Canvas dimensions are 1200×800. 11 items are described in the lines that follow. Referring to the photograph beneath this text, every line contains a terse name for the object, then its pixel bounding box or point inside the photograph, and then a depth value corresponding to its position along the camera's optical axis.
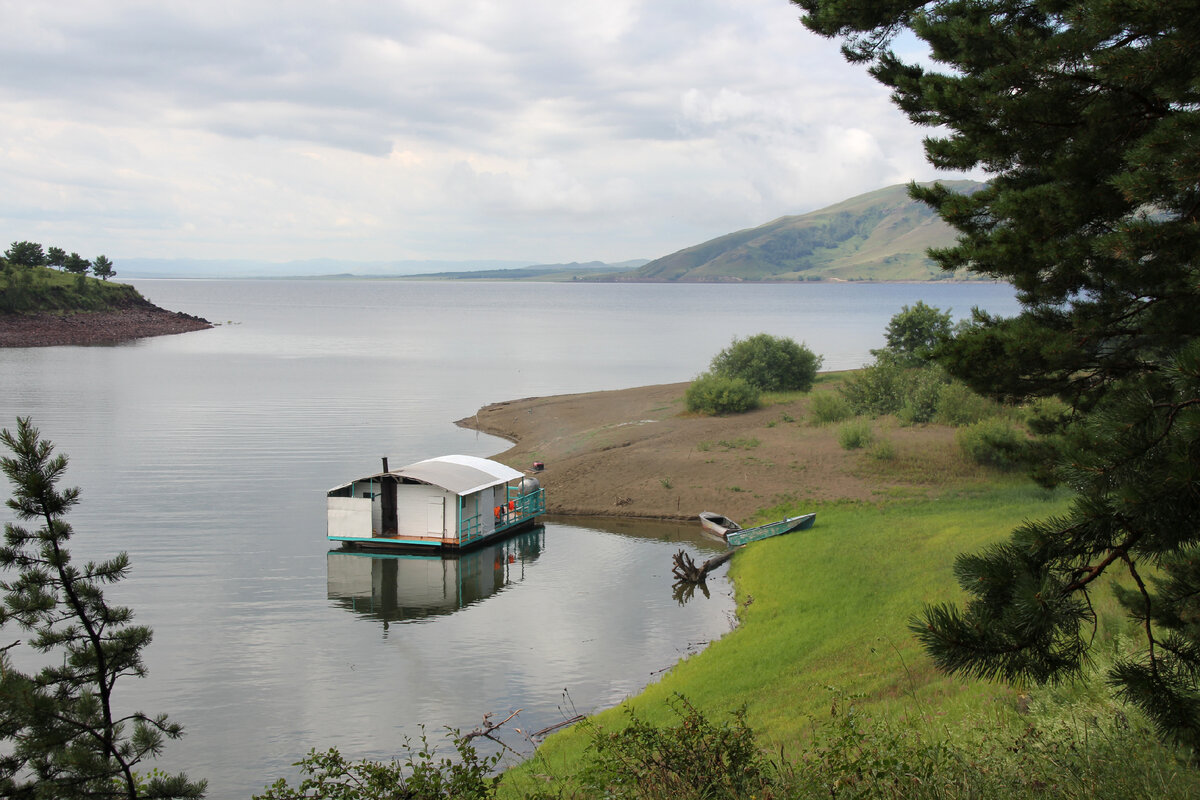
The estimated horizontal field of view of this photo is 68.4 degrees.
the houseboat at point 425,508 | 34.09
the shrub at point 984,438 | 36.03
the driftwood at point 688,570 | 29.33
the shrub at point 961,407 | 42.16
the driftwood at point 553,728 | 17.52
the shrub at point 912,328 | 58.72
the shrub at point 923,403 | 44.31
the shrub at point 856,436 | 41.53
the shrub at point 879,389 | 47.53
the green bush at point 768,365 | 60.53
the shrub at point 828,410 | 48.34
